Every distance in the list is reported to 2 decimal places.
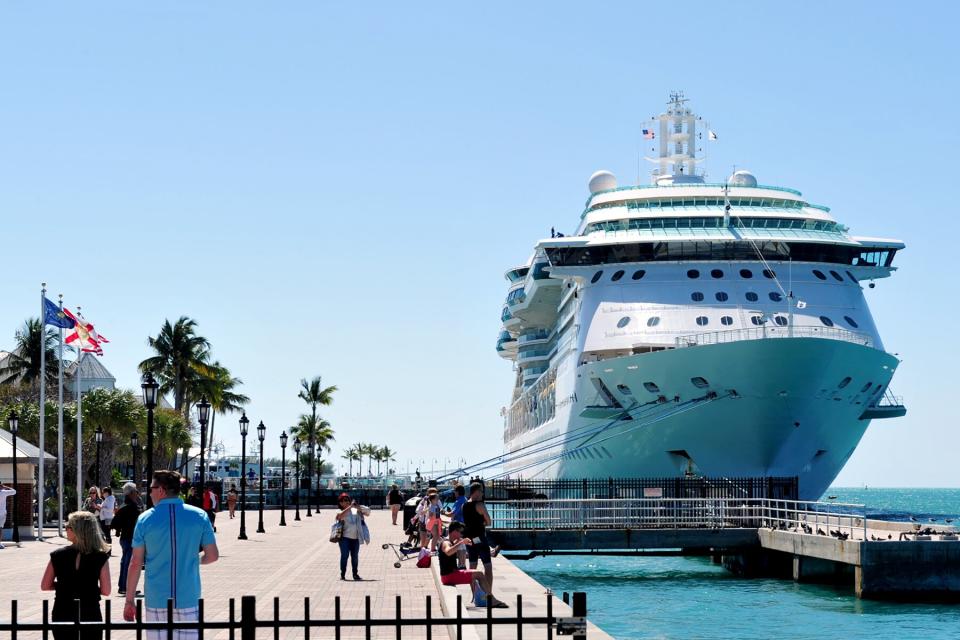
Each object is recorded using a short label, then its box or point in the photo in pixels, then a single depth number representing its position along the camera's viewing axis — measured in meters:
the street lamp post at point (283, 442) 52.97
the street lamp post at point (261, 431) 50.26
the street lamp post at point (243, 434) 39.80
